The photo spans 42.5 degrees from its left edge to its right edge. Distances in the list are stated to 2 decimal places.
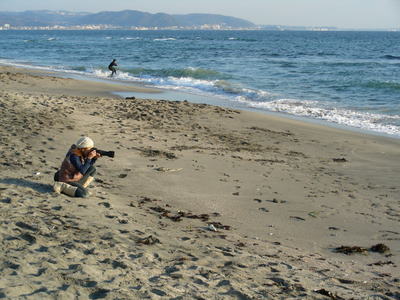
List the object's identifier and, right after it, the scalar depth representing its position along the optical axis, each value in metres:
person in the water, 27.68
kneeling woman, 6.69
